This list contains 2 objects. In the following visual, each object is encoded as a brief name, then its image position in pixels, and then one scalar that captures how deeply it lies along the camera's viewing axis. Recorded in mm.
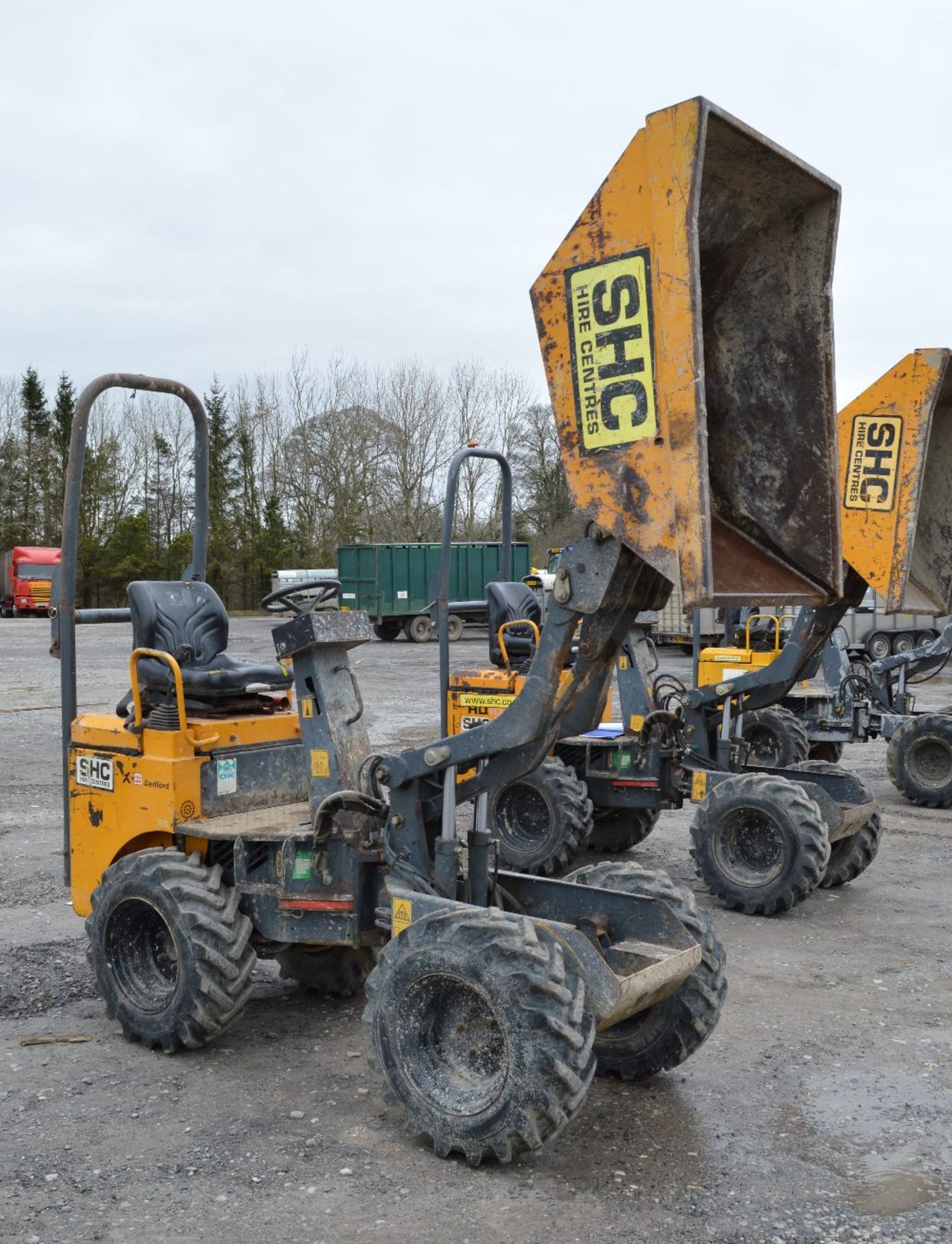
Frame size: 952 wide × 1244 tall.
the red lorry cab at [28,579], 41500
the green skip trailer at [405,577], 30297
